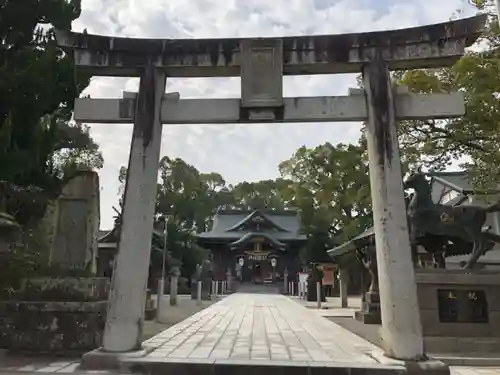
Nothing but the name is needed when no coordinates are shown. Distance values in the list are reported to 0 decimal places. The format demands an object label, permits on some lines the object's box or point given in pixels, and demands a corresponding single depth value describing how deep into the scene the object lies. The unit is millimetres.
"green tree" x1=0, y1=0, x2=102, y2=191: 8586
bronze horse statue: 10000
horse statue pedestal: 8836
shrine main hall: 41344
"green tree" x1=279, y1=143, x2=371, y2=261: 33812
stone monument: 8531
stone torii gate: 6922
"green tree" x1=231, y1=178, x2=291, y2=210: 66250
